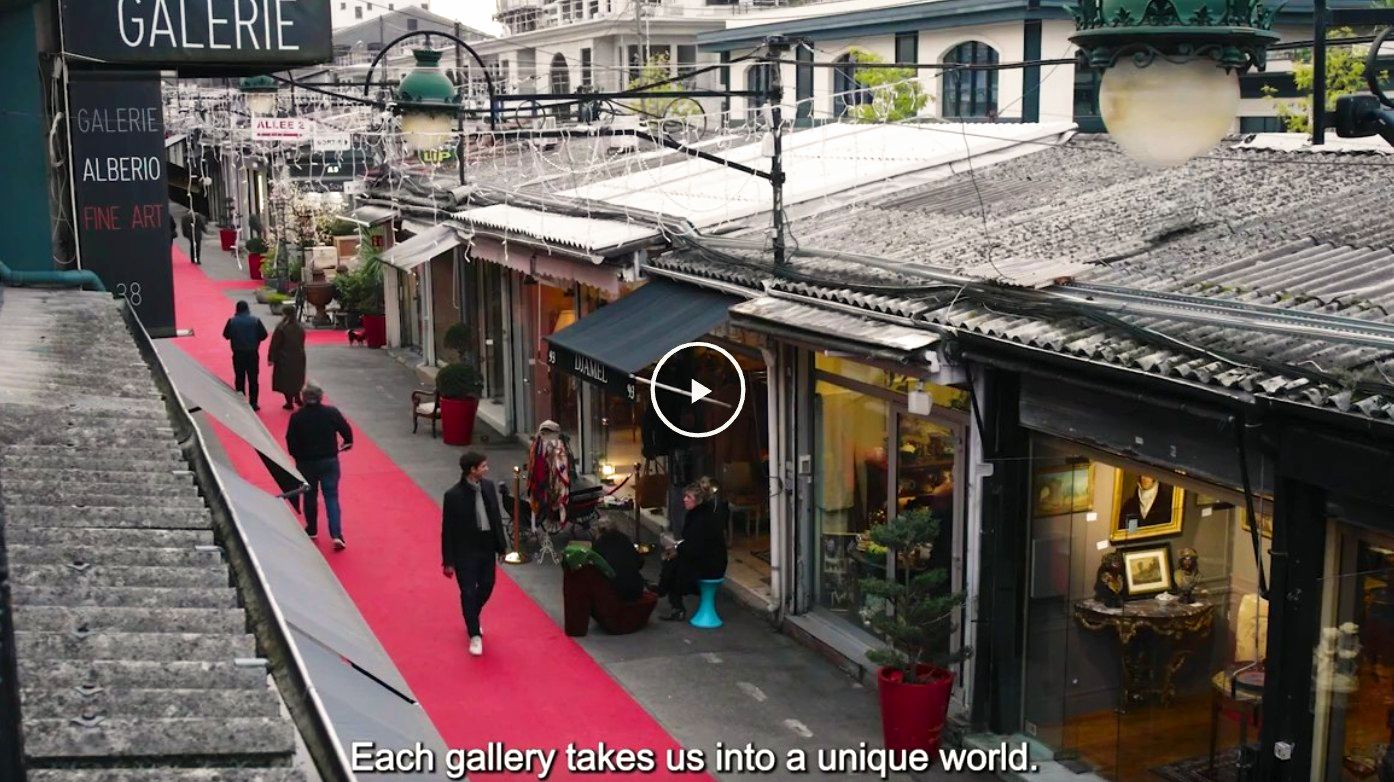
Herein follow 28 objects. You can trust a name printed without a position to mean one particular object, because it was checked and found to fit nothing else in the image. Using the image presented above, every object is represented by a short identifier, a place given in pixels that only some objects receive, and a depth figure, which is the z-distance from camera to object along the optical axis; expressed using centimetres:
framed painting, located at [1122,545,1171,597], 1076
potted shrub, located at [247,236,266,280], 4447
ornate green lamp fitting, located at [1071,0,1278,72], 462
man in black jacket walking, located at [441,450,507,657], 1381
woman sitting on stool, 1486
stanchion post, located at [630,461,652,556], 1729
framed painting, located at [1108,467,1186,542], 1040
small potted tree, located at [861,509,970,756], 1142
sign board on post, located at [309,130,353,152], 3434
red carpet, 1227
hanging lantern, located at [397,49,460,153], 1549
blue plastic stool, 1497
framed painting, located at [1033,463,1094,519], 1116
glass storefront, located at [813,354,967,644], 1282
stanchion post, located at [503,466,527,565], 1725
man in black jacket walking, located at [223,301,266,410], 2423
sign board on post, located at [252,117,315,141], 2928
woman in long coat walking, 2377
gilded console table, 1059
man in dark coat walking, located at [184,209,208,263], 4791
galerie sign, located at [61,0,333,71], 977
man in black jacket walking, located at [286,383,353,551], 1712
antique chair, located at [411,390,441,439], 2417
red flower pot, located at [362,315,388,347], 3294
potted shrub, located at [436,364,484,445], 2302
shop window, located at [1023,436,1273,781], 993
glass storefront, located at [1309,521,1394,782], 838
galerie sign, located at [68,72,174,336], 1101
